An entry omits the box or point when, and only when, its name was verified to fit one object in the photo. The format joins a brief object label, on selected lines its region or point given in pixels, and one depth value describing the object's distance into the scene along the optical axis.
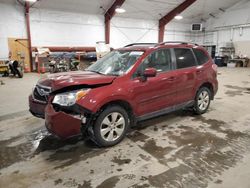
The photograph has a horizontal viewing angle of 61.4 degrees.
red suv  2.70
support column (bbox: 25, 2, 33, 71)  11.64
